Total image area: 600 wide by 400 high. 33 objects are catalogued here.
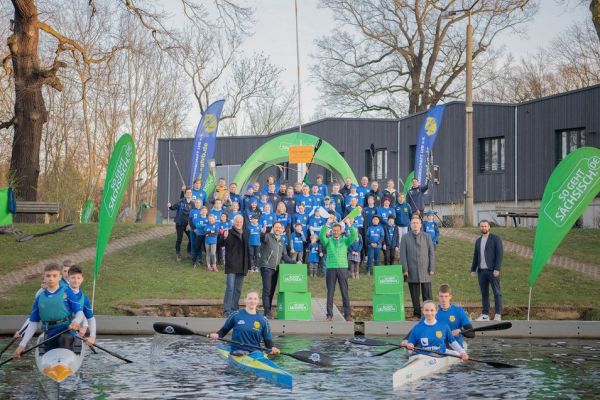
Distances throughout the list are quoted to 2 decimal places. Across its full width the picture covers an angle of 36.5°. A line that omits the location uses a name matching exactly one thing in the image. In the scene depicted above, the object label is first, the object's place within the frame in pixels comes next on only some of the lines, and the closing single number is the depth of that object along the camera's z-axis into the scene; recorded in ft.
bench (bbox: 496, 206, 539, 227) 110.32
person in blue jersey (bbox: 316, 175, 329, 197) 82.79
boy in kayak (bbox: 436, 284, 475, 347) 47.06
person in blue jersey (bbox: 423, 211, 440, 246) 80.59
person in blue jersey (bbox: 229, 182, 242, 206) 82.64
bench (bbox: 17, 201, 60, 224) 102.47
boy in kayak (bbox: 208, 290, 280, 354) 45.24
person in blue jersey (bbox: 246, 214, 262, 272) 77.97
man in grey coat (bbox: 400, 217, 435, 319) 64.23
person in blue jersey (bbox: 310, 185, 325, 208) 81.51
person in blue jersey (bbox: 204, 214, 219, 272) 79.46
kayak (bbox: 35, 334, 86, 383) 37.60
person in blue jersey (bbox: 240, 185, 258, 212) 81.55
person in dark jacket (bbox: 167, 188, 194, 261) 83.92
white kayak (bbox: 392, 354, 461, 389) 40.81
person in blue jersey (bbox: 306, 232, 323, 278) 79.57
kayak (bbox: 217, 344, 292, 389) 40.11
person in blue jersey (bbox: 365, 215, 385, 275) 79.56
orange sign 88.17
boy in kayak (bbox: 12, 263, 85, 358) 40.06
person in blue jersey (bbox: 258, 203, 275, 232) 79.10
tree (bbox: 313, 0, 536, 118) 168.55
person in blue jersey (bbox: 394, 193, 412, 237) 81.87
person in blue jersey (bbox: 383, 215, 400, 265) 80.94
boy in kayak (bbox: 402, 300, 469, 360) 44.91
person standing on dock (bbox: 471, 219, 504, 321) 62.39
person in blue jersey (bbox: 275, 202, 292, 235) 78.32
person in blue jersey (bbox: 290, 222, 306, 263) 79.15
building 119.34
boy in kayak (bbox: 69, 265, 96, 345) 41.52
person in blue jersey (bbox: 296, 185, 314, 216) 81.25
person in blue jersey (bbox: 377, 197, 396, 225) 81.15
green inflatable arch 95.50
